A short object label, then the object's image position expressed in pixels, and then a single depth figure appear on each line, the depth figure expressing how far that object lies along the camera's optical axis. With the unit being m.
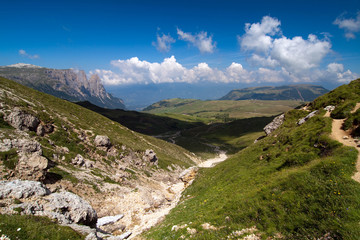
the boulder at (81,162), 33.34
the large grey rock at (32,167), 21.81
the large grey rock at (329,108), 28.25
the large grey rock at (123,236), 16.94
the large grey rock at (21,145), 23.53
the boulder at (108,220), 22.72
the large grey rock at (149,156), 52.51
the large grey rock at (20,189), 14.09
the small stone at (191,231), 13.97
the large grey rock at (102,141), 43.06
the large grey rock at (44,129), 34.63
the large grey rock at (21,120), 31.80
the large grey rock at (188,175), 41.89
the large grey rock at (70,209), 14.96
